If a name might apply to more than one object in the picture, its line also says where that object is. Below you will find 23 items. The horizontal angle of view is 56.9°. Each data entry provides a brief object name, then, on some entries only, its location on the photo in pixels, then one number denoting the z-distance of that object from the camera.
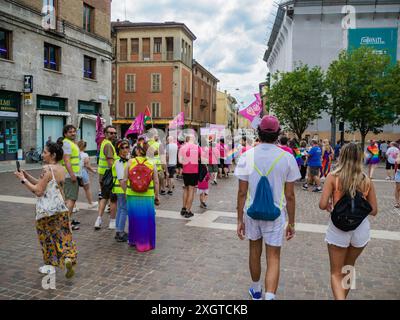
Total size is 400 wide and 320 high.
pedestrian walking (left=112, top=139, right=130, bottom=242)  6.27
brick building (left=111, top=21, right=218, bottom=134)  44.22
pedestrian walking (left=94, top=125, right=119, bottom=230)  6.93
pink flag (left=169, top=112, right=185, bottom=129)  17.02
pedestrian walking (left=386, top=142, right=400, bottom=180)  15.20
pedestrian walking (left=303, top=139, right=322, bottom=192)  12.23
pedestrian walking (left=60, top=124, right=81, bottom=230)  6.58
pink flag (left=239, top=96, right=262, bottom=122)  13.70
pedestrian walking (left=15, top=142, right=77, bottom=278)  4.32
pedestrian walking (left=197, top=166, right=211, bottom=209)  9.28
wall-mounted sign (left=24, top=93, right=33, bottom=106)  19.23
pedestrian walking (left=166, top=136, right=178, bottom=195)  11.59
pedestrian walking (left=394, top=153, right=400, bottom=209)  9.58
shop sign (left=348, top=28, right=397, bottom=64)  37.50
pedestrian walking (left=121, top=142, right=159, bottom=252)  5.55
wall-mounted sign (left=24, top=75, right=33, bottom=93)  19.06
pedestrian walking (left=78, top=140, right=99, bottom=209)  8.42
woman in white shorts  3.53
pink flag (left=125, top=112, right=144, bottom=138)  16.73
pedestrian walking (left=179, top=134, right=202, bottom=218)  8.05
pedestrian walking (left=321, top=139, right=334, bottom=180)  13.70
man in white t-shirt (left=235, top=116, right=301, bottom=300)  3.69
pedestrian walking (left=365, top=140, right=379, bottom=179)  15.98
